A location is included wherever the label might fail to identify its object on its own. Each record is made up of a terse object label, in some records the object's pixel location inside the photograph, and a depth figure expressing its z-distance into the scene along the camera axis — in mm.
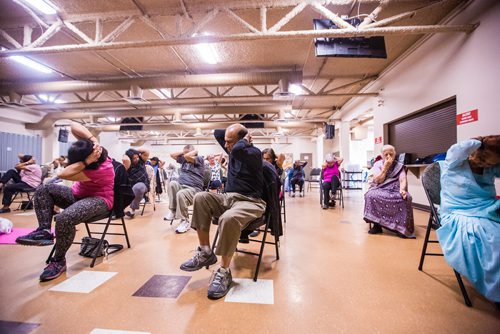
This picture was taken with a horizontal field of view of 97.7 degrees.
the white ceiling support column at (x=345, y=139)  9523
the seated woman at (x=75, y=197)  1660
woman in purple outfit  2732
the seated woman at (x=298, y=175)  7406
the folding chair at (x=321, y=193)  5091
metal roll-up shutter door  3912
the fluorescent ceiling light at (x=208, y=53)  4583
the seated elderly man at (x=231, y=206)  1475
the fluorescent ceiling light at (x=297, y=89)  6764
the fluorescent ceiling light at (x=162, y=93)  7355
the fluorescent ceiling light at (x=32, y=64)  5000
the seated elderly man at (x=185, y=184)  3113
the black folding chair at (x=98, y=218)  1854
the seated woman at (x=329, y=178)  5023
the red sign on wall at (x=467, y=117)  3215
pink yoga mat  2525
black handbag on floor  2128
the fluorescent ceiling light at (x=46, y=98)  7962
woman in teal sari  1240
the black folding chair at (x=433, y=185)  1632
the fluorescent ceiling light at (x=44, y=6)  3390
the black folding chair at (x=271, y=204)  1798
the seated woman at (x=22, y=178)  4605
